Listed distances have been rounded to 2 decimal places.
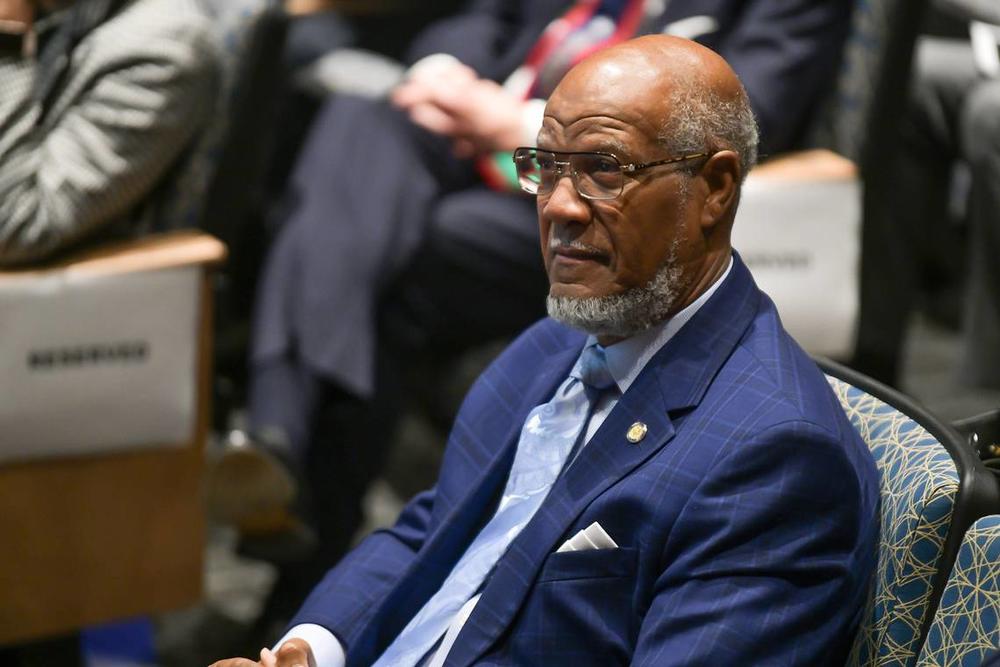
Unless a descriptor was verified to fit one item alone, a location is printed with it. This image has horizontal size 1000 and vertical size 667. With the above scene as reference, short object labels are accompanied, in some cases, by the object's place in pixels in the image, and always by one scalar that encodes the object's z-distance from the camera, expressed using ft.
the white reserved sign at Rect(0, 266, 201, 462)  14.15
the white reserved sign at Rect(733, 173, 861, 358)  15.47
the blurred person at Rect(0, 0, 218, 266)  14.47
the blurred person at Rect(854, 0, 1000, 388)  16.38
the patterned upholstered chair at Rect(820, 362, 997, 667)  7.80
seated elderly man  7.77
